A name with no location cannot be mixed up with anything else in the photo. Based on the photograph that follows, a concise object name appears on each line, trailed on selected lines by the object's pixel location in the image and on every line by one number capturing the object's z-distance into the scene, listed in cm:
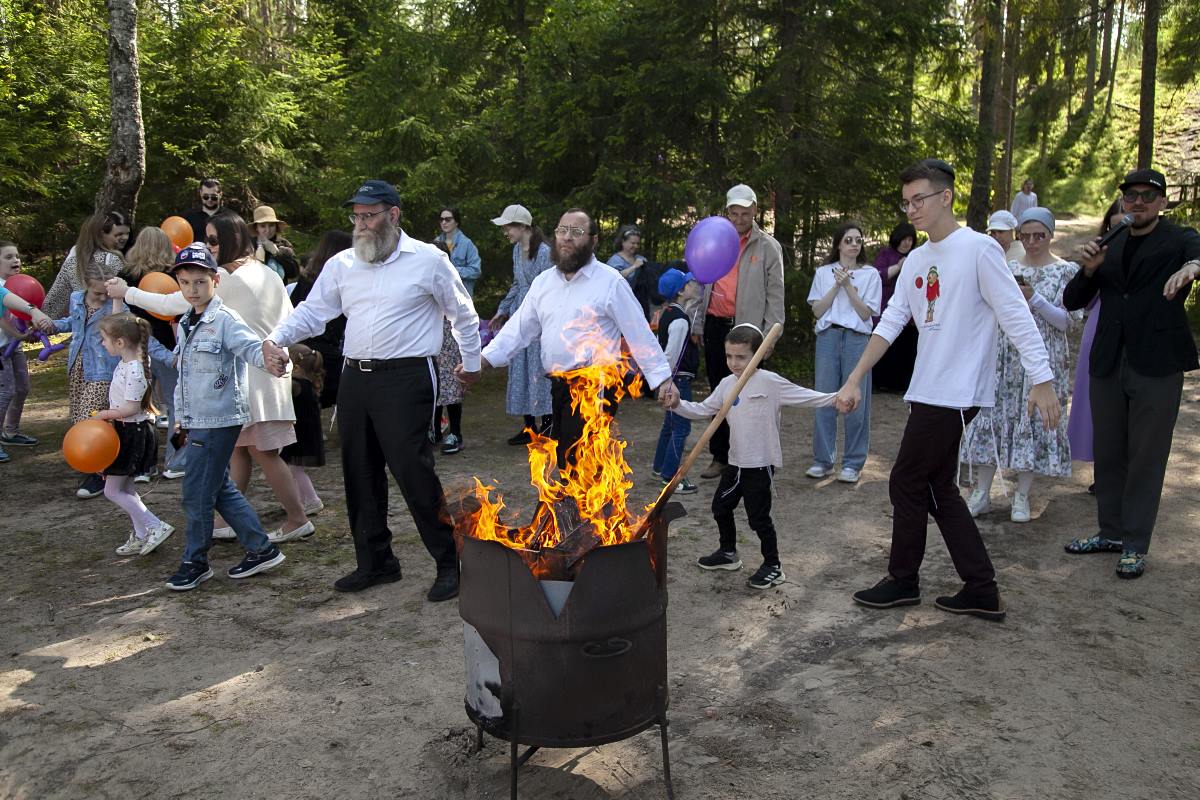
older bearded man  529
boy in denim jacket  545
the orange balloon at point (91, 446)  580
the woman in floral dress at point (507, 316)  928
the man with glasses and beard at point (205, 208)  928
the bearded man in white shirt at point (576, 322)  529
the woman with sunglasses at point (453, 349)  895
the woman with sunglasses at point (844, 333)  771
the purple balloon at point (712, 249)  700
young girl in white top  604
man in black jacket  550
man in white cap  746
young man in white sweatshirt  477
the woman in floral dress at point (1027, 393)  674
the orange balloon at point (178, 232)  836
